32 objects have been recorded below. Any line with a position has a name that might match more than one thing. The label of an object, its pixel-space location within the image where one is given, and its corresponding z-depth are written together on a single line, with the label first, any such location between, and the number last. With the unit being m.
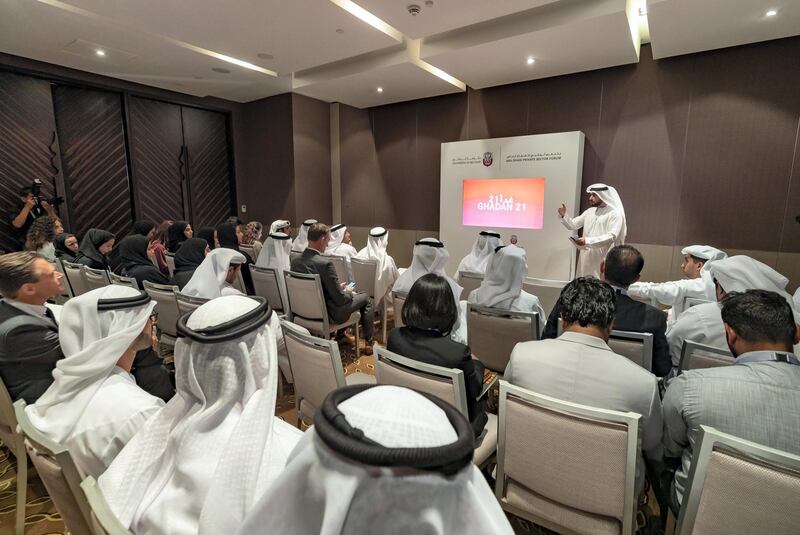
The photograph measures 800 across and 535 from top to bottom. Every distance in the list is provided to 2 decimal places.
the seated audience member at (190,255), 3.51
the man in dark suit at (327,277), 3.38
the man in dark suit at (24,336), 1.58
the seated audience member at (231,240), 4.02
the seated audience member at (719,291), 1.94
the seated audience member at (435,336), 1.62
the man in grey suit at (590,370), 1.34
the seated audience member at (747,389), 1.15
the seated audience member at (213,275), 2.96
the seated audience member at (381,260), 4.37
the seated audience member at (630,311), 1.94
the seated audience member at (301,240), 6.00
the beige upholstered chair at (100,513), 0.76
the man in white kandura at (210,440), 0.89
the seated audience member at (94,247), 3.78
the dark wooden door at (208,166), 7.07
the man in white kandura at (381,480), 0.46
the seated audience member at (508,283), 2.59
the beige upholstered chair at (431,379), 1.48
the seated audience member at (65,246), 4.20
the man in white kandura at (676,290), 2.73
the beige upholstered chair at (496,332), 2.29
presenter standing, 4.78
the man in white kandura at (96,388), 1.24
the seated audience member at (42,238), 4.23
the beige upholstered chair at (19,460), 1.68
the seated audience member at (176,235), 4.77
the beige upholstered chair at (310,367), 1.76
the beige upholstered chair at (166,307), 2.90
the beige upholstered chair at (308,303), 3.27
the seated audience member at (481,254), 4.18
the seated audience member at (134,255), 3.61
